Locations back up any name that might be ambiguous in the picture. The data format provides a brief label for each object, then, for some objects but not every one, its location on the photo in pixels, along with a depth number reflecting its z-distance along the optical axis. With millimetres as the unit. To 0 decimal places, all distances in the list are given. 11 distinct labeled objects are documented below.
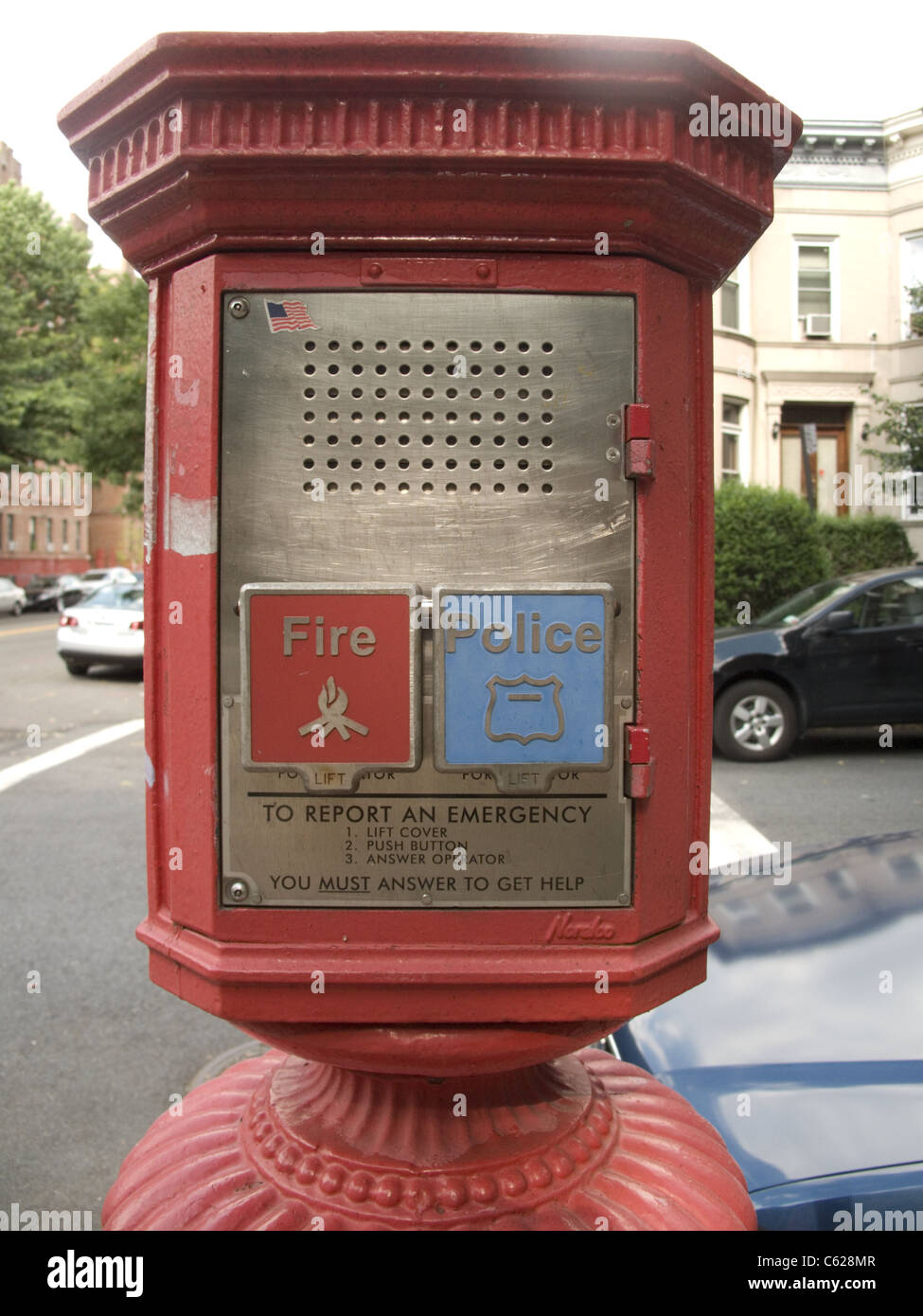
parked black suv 8617
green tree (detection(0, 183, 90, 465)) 30094
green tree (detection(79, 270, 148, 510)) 26672
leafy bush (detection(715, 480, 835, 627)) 12578
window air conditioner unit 19703
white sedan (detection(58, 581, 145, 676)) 13641
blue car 1953
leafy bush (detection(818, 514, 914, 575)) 16484
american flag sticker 1271
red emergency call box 1247
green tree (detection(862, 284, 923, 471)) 17047
